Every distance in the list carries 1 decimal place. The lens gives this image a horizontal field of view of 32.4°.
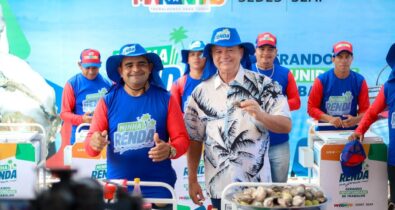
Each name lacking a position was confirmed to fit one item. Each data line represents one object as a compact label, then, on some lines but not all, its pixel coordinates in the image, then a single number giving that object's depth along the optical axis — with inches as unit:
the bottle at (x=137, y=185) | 121.3
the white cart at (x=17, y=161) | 207.8
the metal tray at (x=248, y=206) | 106.7
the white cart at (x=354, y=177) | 205.0
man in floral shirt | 136.0
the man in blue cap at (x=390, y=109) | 177.6
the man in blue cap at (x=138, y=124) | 137.9
